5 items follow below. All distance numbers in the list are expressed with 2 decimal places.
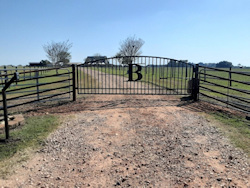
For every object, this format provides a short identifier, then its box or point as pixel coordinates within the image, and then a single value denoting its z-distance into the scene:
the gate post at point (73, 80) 8.68
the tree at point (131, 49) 39.00
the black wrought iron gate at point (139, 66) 9.60
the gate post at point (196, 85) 8.95
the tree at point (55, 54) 38.50
